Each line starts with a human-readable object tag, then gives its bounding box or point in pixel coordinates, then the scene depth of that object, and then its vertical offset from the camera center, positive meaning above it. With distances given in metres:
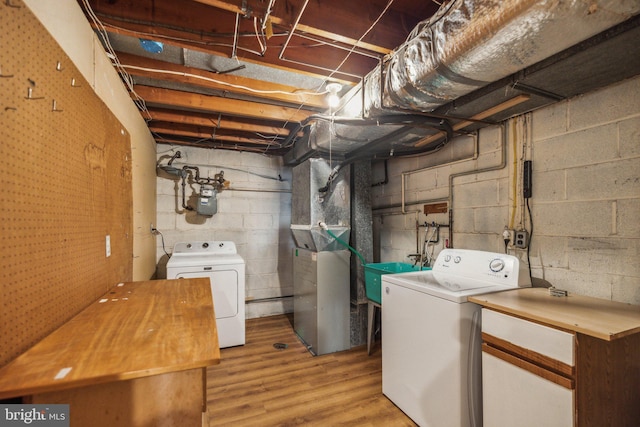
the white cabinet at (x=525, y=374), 1.15 -0.71
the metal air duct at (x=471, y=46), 0.90 +0.64
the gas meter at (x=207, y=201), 3.37 +0.17
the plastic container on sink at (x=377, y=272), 2.58 -0.54
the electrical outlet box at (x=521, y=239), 1.89 -0.16
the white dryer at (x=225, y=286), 2.80 -0.72
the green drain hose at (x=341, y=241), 2.79 -0.26
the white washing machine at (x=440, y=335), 1.54 -0.72
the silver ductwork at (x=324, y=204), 2.84 +0.11
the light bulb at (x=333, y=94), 2.06 +0.91
